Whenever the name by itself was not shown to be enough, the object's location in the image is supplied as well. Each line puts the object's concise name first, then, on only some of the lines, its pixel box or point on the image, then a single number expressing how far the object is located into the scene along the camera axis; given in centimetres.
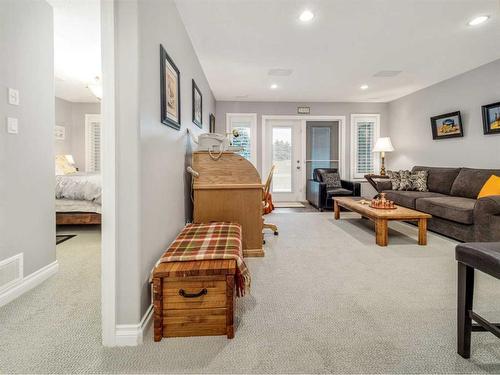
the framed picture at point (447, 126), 462
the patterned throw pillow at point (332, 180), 611
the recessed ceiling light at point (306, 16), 268
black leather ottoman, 130
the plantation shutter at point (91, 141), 681
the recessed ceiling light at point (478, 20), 282
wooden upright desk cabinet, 285
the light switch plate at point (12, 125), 200
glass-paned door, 692
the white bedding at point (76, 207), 388
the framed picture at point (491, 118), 394
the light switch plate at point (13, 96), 202
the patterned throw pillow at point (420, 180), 486
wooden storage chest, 154
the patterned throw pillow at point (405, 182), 496
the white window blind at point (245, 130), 680
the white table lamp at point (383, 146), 614
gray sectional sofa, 300
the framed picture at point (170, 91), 199
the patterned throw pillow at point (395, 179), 503
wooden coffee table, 326
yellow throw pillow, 342
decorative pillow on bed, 553
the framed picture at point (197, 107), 348
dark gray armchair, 575
